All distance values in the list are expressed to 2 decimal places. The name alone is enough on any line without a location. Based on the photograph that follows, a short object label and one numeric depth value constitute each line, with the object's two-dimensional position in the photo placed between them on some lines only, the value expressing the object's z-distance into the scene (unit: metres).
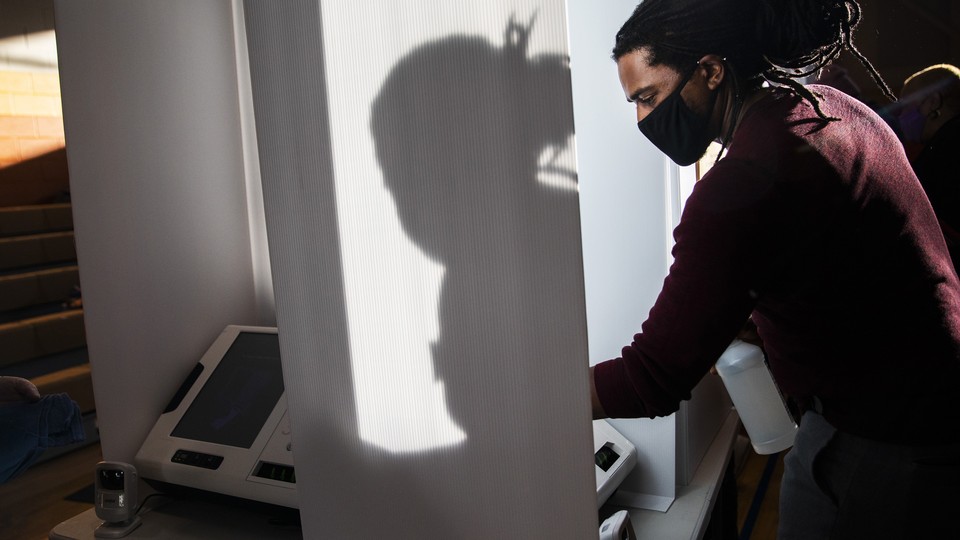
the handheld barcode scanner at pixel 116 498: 1.39
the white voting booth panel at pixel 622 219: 1.32
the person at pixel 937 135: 1.71
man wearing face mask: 0.77
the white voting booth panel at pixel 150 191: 1.42
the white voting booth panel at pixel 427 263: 0.78
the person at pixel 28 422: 1.62
